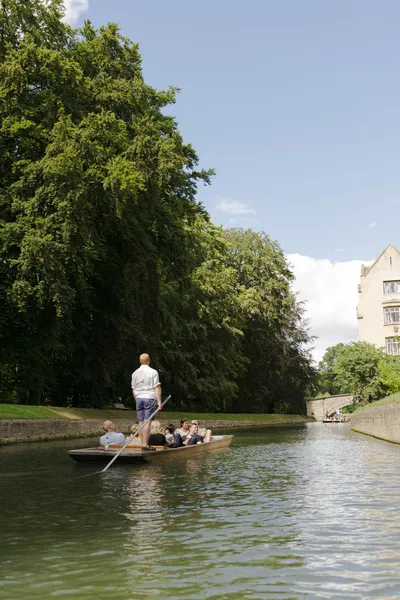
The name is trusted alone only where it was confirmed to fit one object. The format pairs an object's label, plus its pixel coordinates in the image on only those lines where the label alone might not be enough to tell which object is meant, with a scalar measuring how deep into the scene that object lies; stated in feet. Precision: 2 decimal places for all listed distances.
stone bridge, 275.80
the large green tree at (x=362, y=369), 153.90
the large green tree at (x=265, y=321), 203.82
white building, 206.28
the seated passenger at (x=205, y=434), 64.80
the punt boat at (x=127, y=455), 48.52
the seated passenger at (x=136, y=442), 54.93
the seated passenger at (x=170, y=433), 61.79
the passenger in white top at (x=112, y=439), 54.64
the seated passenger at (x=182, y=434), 58.95
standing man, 50.80
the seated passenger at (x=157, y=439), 55.21
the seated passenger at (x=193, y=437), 61.11
